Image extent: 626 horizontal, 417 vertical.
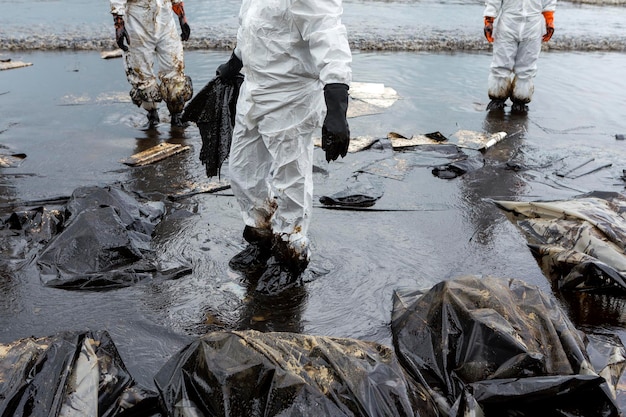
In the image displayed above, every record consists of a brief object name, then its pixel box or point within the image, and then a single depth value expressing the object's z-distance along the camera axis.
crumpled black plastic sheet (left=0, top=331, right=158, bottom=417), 1.98
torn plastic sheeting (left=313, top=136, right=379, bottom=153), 5.78
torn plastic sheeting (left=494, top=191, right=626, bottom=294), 3.29
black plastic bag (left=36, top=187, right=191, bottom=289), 3.32
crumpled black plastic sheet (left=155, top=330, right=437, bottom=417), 2.03
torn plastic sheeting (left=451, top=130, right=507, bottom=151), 6.03
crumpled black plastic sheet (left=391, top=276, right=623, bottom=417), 2.26
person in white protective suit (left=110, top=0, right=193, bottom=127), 5.99
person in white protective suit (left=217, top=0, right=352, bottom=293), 2.84
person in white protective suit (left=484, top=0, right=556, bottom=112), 7.07
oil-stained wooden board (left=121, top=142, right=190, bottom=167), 5.26
